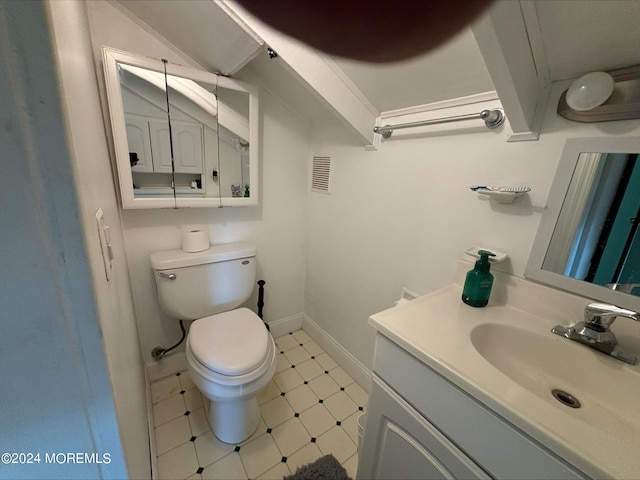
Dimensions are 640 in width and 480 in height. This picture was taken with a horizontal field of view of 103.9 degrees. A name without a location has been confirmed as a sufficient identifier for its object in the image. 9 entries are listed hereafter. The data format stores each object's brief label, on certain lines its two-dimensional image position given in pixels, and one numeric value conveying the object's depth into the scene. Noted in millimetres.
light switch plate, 524
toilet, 1031
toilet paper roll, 1311
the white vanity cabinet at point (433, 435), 482
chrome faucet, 633
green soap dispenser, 824
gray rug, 1049
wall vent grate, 1545
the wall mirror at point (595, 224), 655
